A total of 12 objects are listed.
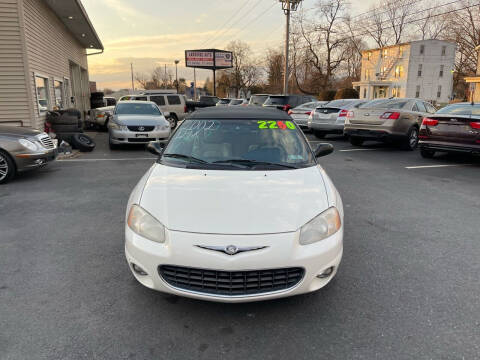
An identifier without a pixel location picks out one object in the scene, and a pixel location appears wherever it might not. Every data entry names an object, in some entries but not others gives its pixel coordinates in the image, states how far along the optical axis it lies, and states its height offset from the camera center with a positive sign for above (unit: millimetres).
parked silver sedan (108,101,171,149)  10781 -558
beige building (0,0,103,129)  10062 +1765
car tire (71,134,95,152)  10914 -1082
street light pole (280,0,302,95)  24889 +6962
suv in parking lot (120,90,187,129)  18222 +334
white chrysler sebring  2424 -875
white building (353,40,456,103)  45500 +5052
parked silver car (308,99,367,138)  13367 -317
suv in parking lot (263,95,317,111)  16031 +397
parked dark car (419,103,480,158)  8289 -483
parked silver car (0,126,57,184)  6496 -805
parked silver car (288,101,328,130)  14914 -142
